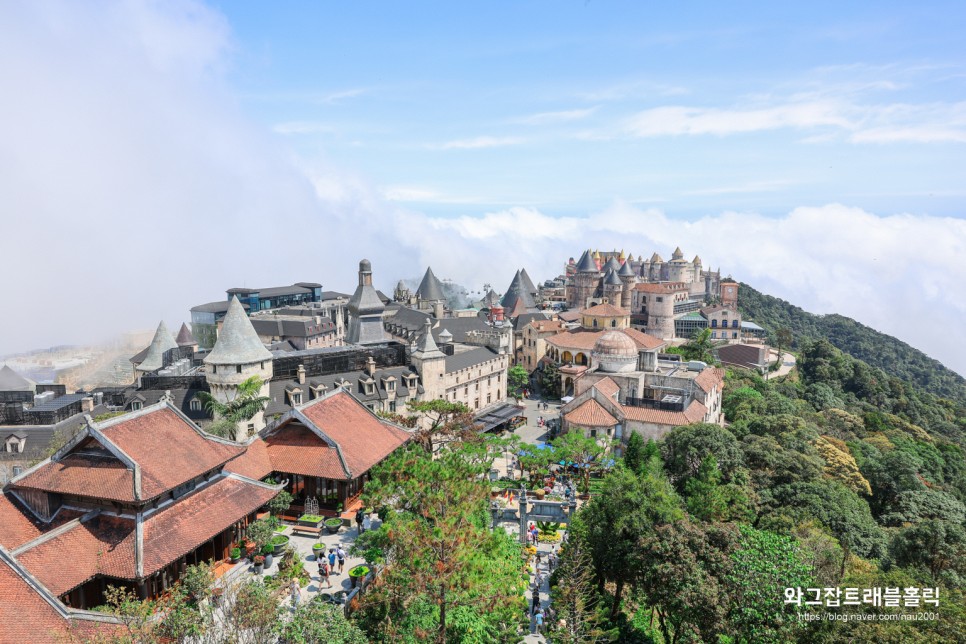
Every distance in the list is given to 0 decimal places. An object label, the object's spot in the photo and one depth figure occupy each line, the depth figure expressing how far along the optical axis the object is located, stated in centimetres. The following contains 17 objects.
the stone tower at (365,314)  6512
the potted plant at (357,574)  2731
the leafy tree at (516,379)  7994
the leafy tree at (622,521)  2675
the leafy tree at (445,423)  4370
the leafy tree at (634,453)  4756
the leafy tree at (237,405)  4056
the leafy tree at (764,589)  2144
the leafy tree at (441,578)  2228
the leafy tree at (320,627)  1933
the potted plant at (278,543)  2936
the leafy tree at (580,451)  4409
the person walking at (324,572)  2752
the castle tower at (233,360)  4531
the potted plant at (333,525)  3256
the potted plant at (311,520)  3281
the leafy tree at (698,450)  4419
